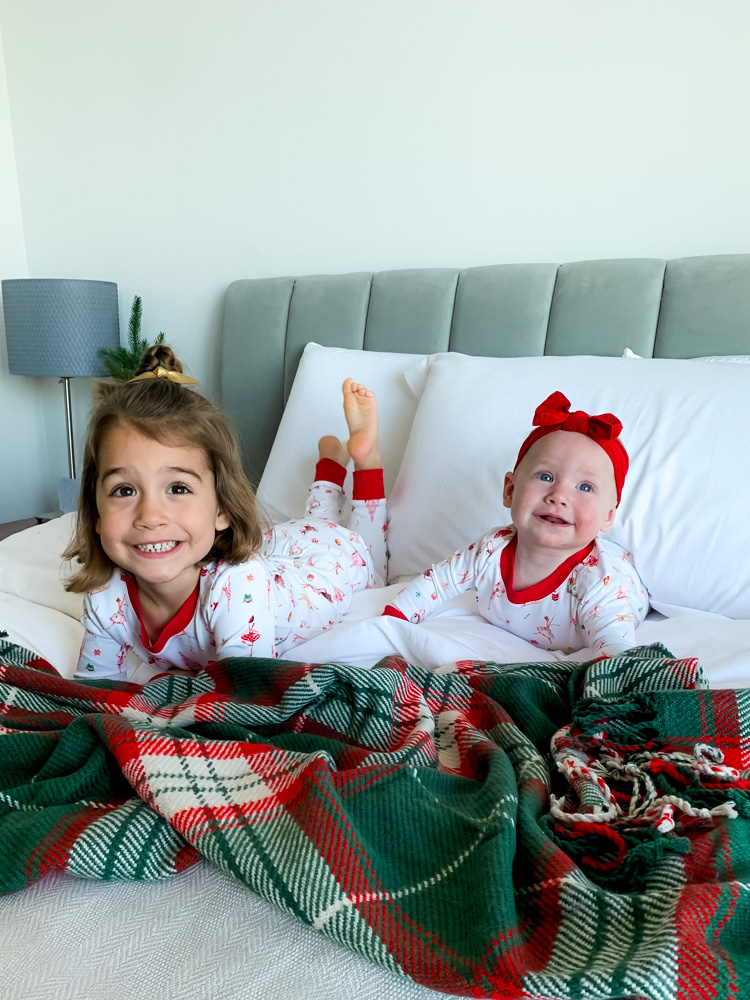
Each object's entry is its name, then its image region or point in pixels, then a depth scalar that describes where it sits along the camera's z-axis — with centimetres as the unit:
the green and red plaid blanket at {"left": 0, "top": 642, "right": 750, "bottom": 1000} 56
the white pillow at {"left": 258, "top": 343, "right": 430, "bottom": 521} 186
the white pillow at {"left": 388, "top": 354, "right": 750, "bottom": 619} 134
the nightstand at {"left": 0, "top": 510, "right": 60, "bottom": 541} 261
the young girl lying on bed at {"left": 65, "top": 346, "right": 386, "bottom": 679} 119
